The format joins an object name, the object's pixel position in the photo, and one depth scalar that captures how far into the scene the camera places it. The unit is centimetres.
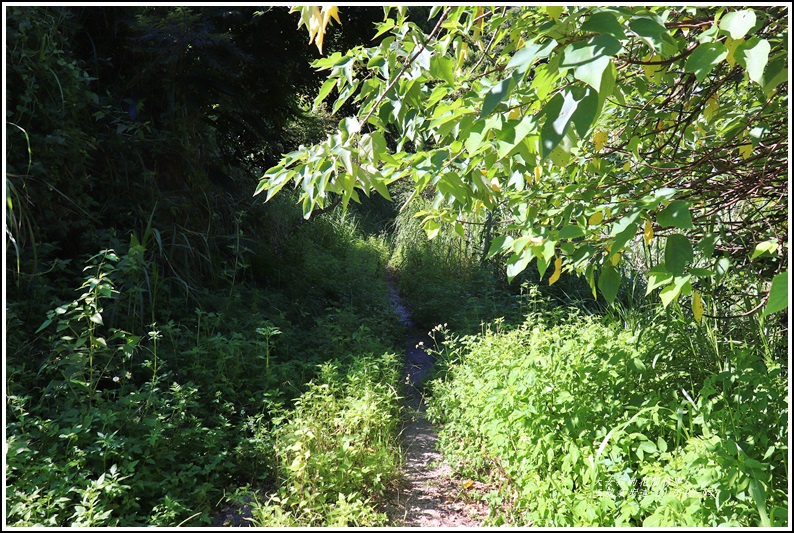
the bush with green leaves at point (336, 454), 264
